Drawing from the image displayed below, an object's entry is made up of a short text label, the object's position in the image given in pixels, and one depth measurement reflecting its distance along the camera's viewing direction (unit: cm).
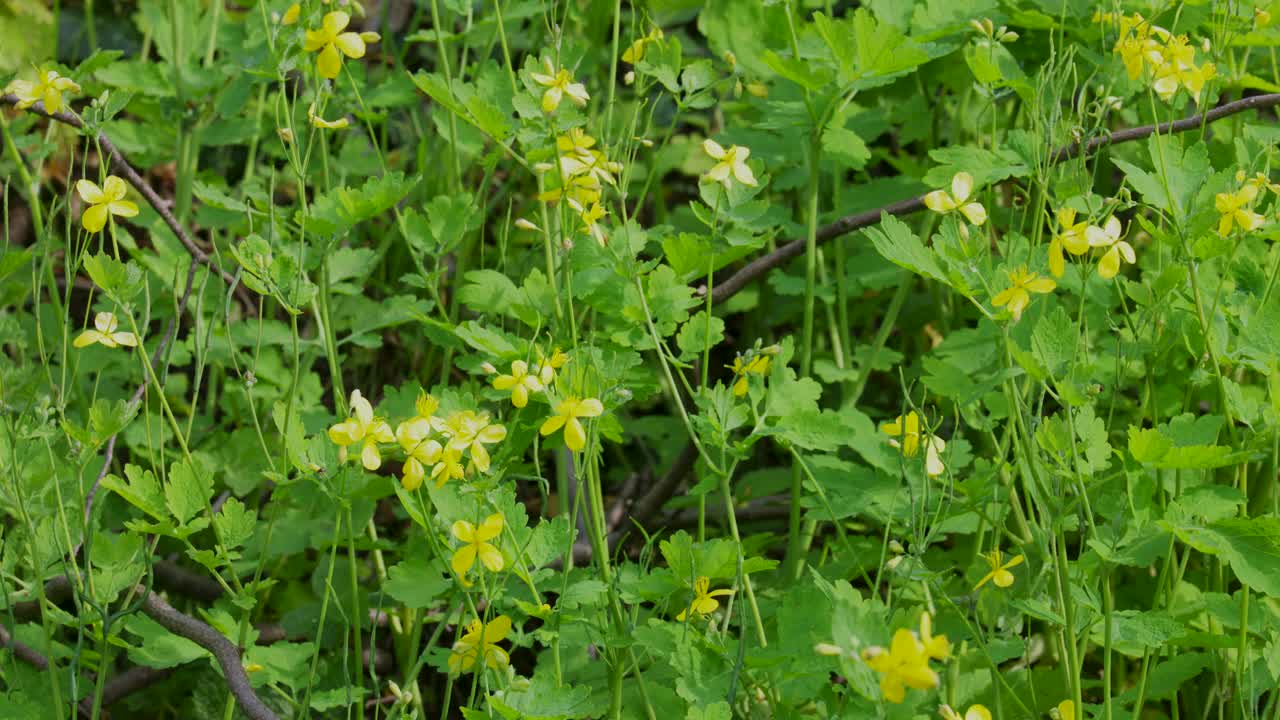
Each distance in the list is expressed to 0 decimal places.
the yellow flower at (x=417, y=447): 134
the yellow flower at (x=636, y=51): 148
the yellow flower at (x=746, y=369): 141
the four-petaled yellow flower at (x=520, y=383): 136
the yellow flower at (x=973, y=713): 129
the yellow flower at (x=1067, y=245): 134
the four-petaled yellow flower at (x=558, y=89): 140
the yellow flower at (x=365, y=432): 135
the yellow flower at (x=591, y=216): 141
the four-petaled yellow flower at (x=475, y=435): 135
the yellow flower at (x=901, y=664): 122
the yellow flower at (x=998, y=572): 139
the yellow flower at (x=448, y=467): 135
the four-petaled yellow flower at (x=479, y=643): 136
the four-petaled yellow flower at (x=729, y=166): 142
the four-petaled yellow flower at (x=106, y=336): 139
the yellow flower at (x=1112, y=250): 135
